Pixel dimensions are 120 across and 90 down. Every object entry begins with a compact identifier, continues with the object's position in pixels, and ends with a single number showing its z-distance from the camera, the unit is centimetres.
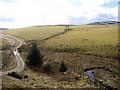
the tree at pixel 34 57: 3172
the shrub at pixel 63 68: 3043
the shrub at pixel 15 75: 2501
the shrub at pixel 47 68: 3026
